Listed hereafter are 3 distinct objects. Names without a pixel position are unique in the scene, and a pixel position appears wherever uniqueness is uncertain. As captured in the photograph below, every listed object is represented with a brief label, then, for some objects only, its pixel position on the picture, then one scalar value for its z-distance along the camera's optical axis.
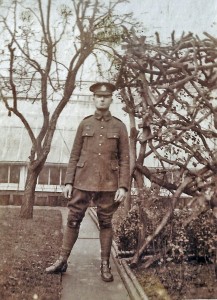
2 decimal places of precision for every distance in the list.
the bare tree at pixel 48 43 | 8.25
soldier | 4.15
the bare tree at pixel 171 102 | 4.05
